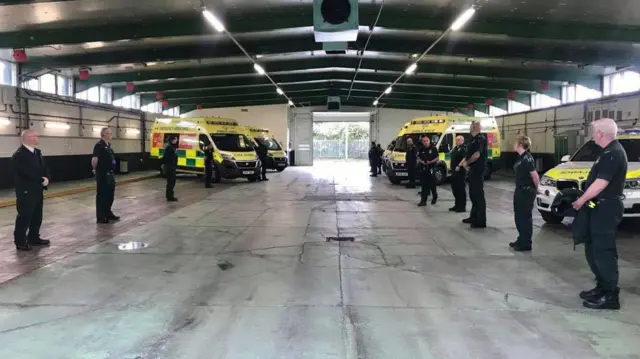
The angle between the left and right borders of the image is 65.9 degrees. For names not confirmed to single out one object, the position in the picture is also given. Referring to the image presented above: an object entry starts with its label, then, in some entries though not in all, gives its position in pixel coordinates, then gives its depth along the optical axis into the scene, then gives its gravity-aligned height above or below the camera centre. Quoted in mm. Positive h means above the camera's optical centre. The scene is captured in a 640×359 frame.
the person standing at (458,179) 9867 -535
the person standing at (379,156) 23641 -85
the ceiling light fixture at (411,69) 19603 +3486
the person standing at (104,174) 8953 -296
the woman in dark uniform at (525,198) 6777 -631
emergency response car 7809 -401
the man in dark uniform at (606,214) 4418 -566
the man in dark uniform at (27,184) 6766 -349
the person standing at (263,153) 21227 +105
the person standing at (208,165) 17188 -305
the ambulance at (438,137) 17656 +593
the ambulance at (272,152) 25984 +191
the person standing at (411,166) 16609 -418
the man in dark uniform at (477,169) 8531 -278
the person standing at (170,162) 12258 -131
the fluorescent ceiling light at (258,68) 19711 +3561
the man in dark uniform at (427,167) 11391 -314
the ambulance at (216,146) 18656 +394
